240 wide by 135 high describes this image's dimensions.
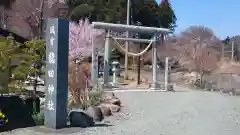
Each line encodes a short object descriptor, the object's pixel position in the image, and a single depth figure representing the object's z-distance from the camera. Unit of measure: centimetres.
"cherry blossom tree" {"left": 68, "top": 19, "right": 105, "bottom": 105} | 966
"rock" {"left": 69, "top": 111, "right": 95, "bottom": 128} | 720
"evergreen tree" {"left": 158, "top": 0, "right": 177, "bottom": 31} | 4370
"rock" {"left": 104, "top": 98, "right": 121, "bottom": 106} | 1002
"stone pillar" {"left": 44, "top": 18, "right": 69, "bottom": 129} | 681
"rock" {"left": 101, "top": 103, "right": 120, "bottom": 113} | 939
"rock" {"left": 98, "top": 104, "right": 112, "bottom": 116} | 888
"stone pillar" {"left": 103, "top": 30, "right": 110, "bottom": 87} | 1643
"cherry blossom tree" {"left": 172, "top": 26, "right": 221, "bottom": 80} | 2462
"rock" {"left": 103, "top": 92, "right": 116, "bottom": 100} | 1093
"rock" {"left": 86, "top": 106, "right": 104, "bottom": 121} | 814
